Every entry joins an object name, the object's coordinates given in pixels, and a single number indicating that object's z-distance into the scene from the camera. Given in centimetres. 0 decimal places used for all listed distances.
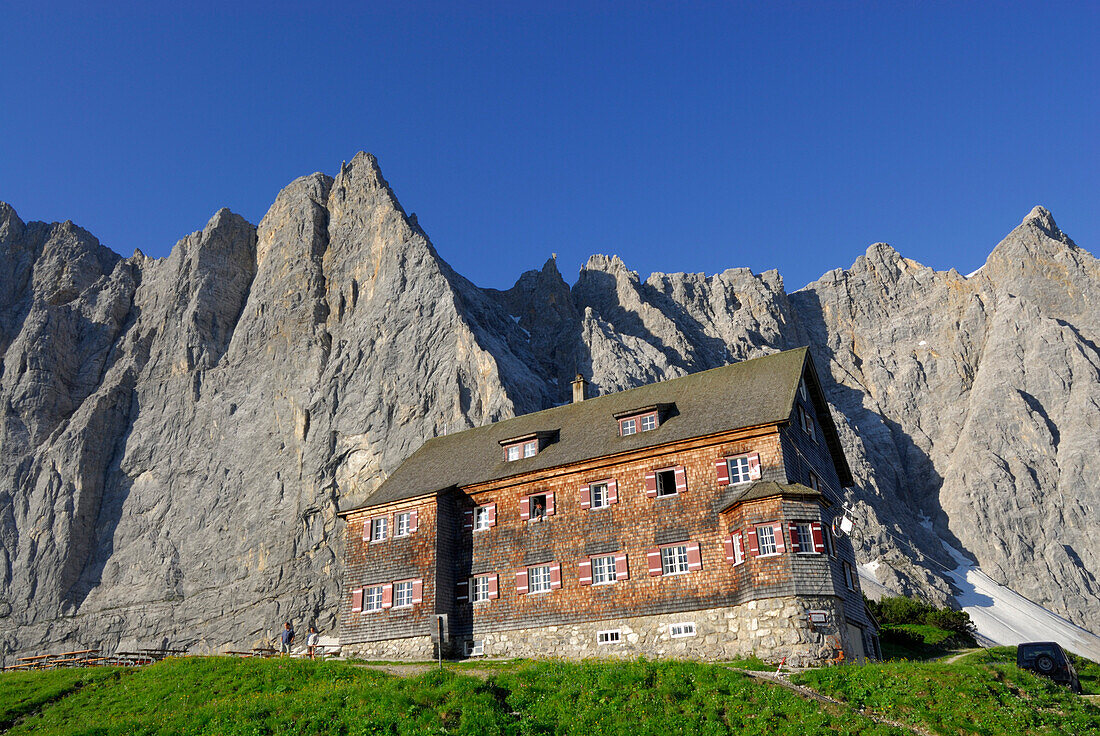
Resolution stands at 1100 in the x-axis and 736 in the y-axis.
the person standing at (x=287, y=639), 3819
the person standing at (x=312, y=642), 3722
